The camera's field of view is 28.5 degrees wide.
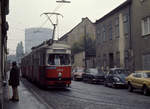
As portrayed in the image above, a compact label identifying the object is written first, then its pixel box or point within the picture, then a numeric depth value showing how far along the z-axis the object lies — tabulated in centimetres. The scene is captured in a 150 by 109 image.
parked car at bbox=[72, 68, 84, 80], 3594
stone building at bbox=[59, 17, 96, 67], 7038
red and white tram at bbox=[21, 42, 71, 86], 1970
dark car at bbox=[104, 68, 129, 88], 2336
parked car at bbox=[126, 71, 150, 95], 1758
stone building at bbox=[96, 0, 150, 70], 2747
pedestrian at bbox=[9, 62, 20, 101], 1408
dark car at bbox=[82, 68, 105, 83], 2962
